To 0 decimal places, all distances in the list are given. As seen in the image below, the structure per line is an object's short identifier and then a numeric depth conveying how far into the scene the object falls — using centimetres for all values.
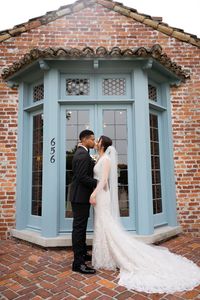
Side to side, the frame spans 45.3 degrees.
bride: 303
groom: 346
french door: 465
